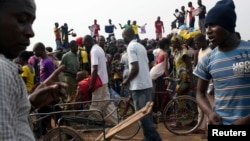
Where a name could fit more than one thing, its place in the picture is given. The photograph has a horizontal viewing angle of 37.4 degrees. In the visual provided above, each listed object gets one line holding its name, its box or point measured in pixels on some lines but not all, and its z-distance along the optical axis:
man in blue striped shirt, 2.74
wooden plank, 5.14
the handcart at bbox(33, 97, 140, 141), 5.08
